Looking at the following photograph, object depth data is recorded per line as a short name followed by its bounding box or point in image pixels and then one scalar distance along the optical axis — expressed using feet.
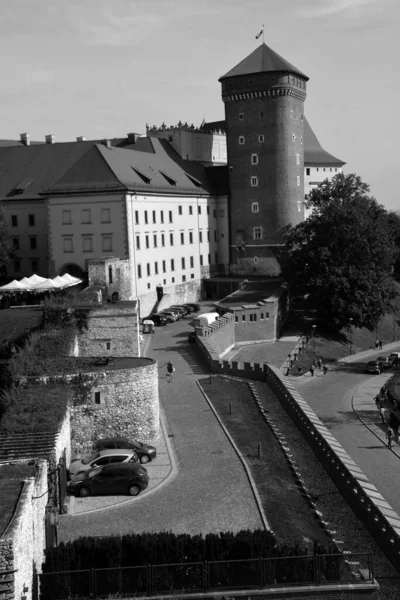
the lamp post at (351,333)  226.67
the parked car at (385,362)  205.77
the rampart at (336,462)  79.15
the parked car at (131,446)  95.86
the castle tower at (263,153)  248.52
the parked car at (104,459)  89.56
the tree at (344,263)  222.07
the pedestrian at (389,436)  138.41
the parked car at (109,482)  84.89
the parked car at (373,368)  200.13
